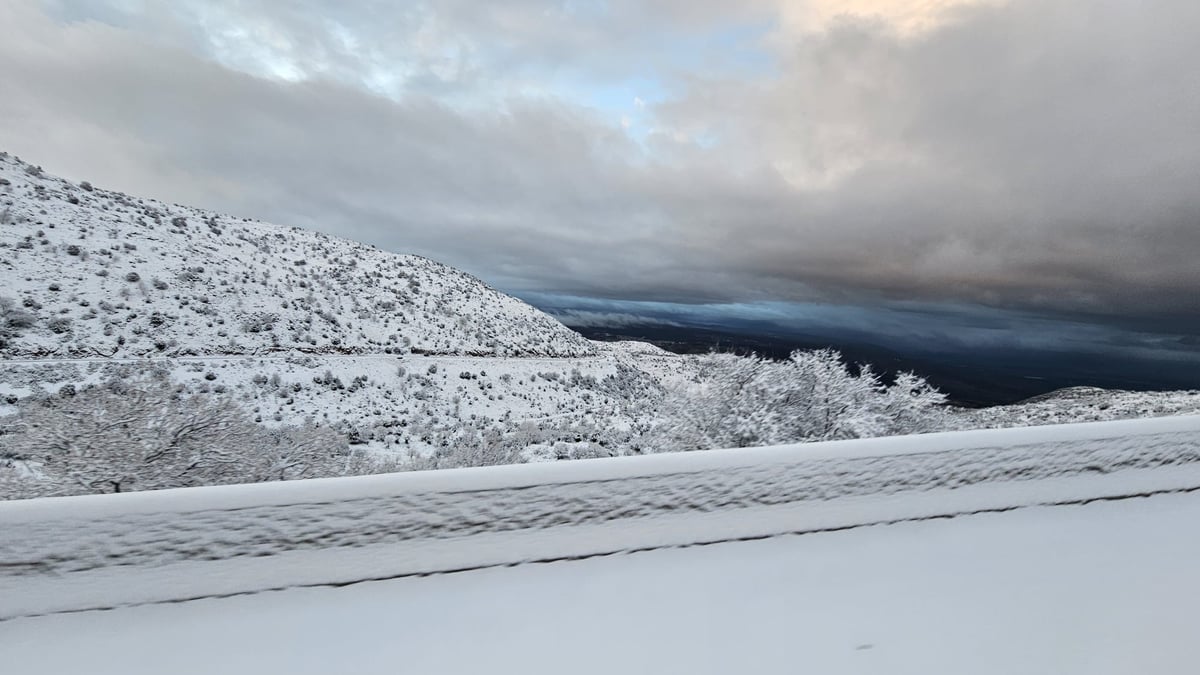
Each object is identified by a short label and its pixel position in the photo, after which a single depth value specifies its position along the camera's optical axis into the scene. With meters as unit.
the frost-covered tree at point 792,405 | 12.80
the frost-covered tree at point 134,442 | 9.41
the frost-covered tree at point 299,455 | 11.43
